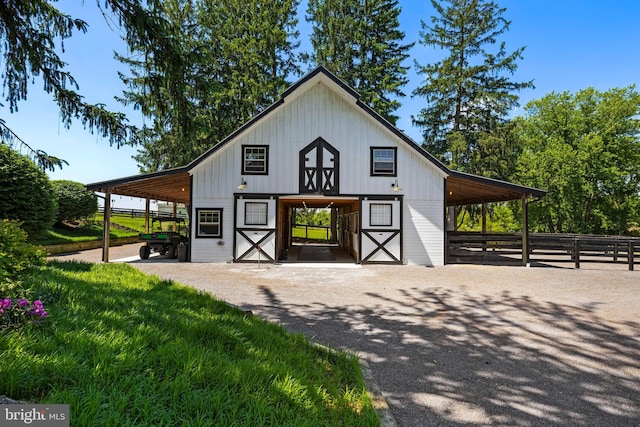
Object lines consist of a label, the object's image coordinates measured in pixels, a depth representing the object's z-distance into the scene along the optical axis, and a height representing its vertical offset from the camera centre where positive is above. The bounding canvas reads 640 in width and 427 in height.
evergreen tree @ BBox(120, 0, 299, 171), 24.19 +13.07
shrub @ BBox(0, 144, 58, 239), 11.83 +1.09
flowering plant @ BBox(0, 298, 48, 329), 2.90 -0.82
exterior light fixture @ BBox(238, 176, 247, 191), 13.69 +1.72
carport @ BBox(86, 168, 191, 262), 12.88 +1.74
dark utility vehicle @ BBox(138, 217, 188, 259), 14.57 -0.80
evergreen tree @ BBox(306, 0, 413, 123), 25.61 +14.78
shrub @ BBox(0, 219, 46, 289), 4.59 -0.45
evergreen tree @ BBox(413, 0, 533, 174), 24.88 +11.42
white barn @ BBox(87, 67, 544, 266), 13.84 +2.03
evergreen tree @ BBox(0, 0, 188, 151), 5.74 +3.26
